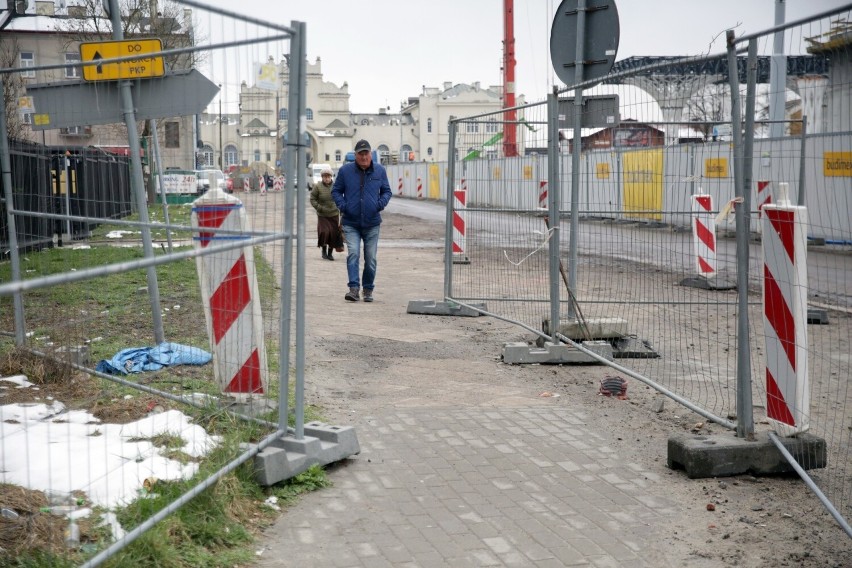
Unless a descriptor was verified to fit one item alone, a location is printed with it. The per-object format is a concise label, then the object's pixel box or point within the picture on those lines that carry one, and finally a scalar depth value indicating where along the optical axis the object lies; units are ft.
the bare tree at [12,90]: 27.71
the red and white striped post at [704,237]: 41.34
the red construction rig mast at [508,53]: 147.02
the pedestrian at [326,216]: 61.26
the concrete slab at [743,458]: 17.61
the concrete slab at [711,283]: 45.09
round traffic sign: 29.66
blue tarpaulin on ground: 23.80
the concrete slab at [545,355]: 28.22
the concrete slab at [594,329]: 29.27
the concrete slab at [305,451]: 16.40
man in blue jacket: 41.68
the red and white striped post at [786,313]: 17.71
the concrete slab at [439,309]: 37.96
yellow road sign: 23.56
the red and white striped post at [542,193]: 37.07
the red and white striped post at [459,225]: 42.99
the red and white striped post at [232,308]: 19.10
